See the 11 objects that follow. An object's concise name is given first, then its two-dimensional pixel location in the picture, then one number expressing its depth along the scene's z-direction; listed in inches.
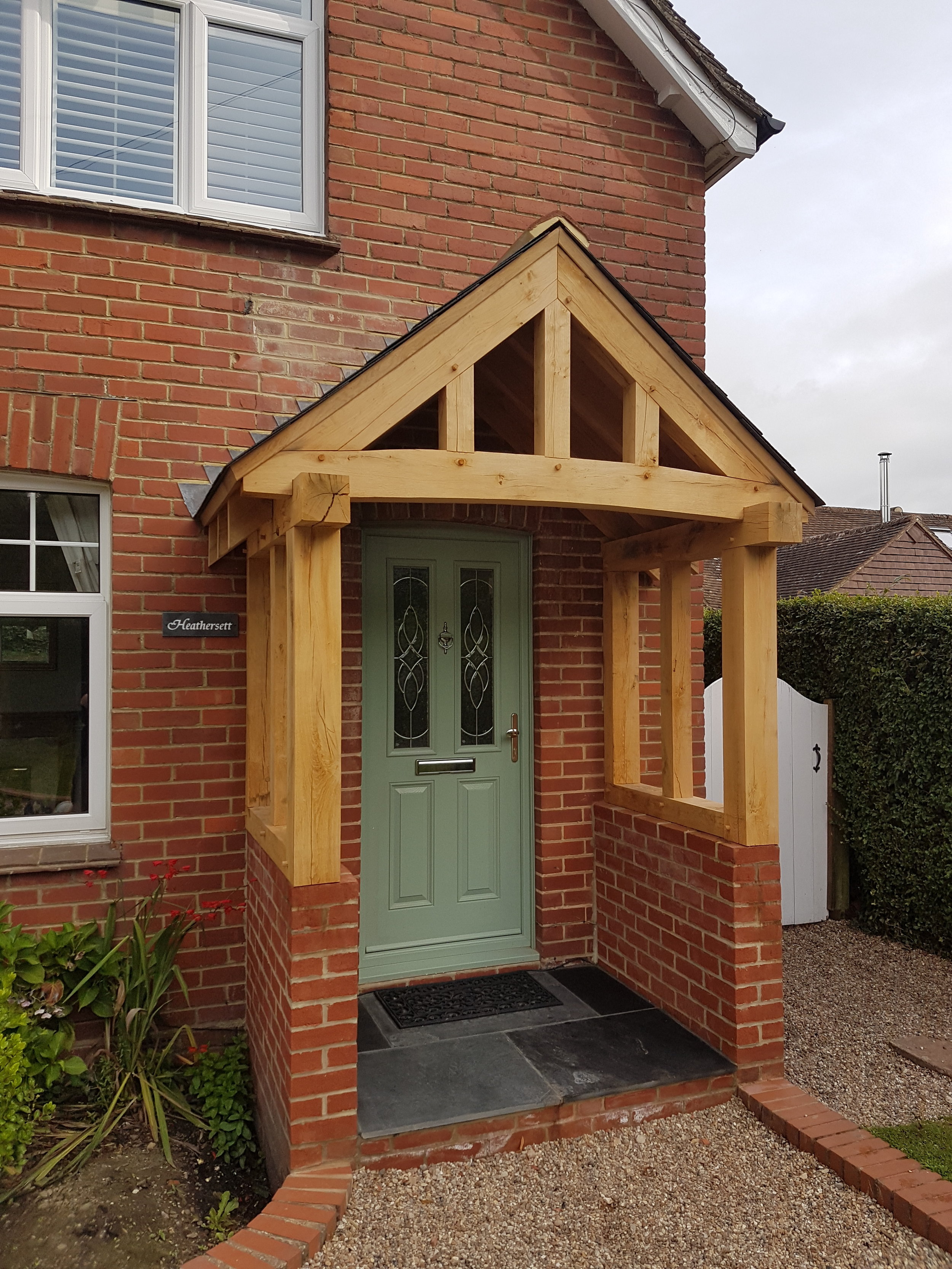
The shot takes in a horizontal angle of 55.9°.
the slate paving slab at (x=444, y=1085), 131.9
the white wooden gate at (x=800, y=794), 257.3
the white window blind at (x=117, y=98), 172.2
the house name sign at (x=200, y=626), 167.5
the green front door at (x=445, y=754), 186.9
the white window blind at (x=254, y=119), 181.0
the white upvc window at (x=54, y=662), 163.9
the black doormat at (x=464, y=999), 169.2
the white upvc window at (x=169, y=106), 168.9
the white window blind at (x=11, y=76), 167.6
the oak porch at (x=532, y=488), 128.3
